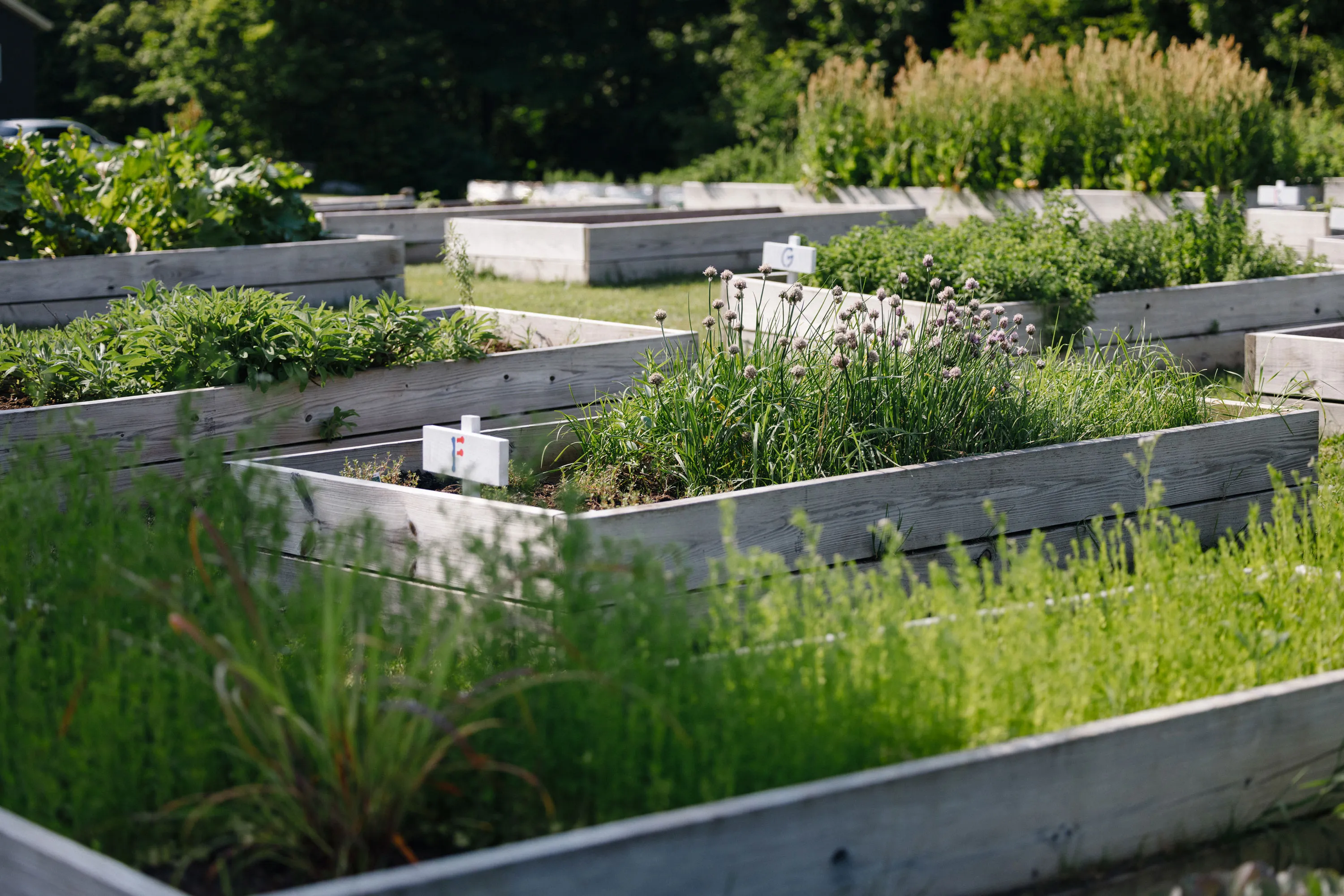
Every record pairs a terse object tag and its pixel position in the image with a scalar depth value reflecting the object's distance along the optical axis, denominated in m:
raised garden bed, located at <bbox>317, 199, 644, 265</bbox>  12.39
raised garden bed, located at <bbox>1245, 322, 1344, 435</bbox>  5.54
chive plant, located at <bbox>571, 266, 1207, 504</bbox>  4.23
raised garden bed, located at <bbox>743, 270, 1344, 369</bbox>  6.96
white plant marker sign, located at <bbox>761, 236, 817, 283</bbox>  5.52
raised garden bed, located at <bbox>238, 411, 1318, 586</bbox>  3.65
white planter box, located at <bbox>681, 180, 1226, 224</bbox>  10.72
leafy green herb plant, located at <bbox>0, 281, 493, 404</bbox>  5.01
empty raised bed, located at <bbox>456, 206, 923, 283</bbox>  10.14
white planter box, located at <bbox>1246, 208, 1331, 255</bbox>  9.22
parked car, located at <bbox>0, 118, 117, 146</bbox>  18.67
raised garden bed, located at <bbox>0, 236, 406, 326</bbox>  7.12
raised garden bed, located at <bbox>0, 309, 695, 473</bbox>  4.89
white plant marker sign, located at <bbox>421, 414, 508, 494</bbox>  3.61
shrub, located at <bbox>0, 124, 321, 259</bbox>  7.39
